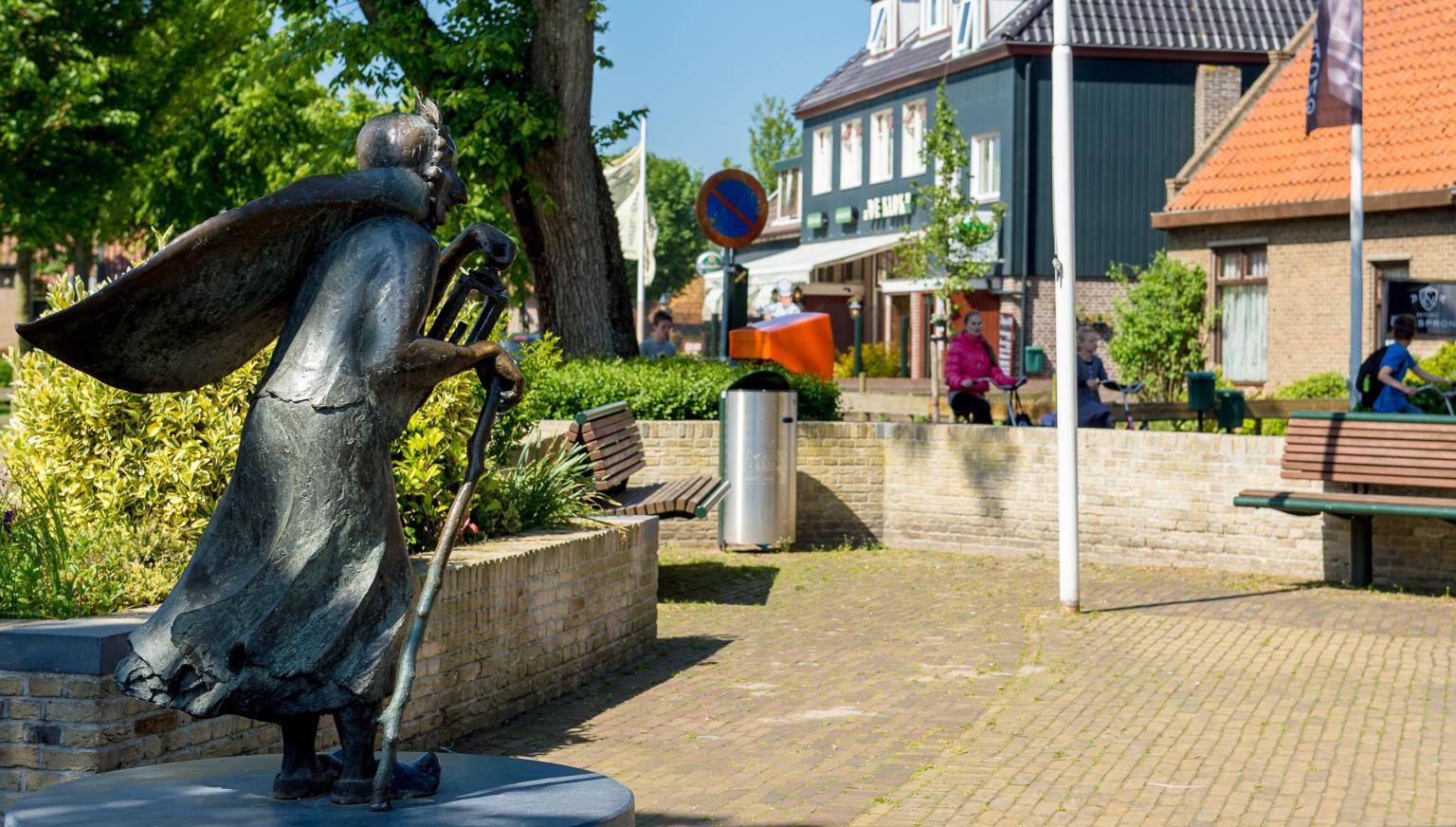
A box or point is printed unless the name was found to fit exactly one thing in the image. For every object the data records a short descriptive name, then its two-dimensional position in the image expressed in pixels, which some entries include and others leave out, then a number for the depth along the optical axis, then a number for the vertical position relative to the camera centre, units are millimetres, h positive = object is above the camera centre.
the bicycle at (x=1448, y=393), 14779 -234
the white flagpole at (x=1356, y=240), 17719 +1289
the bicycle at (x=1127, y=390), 17498 -228
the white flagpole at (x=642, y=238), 36791 +2847
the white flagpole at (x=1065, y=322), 11727 +317
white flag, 37972 +4030
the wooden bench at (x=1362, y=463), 12555 -696
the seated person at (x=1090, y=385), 16469 -143
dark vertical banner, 17766 +3062
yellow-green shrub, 7988 -329
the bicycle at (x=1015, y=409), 17203 -391
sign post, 16578 +1556
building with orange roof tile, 26047 +2532
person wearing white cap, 26109 +1031
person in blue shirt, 14273 -107
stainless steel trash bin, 14805 -756
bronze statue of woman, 4746 -148
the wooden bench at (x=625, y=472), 11766 -669
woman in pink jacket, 16891 -20
